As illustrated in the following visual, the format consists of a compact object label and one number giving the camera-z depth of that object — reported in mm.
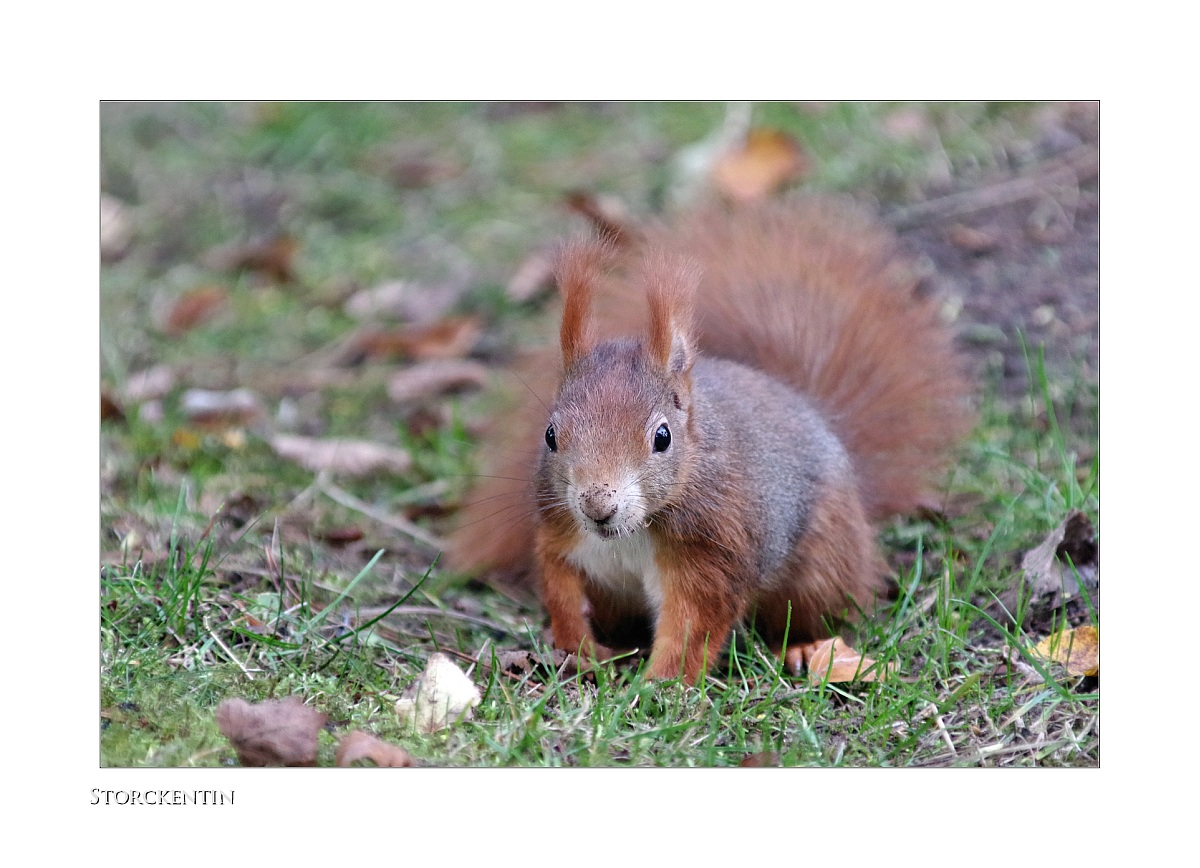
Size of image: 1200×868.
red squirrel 4672
